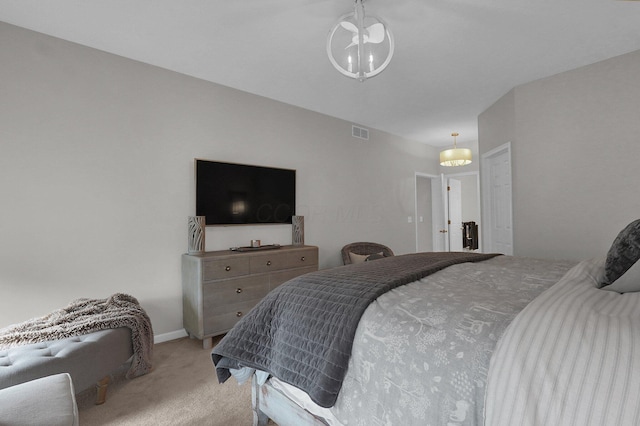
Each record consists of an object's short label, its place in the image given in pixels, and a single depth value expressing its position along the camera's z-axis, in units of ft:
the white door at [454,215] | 20.86
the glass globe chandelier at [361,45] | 6.75
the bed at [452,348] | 2.42
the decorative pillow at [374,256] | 13.39
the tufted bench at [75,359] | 4.99
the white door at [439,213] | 20.61
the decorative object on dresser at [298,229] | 12.60
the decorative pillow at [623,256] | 4.33
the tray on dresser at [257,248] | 10.49
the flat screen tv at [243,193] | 10.34
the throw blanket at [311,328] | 3.82
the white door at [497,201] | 12.41
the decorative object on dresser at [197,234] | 9.82
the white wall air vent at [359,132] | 15.37
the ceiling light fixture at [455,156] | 14.90
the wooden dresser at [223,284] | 8.91
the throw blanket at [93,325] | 5.99
